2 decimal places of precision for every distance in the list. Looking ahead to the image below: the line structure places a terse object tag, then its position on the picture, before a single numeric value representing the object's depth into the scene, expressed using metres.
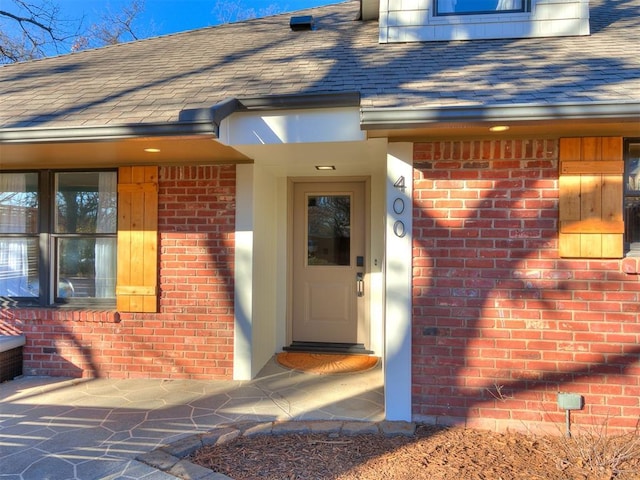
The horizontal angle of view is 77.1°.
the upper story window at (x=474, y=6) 4.83
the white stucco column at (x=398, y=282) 3.43
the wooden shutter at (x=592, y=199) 3.26
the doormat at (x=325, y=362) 4.81
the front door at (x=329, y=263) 5.55
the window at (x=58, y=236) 4.74
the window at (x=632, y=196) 3.41
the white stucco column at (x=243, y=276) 4.42
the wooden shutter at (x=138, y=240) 4.48
